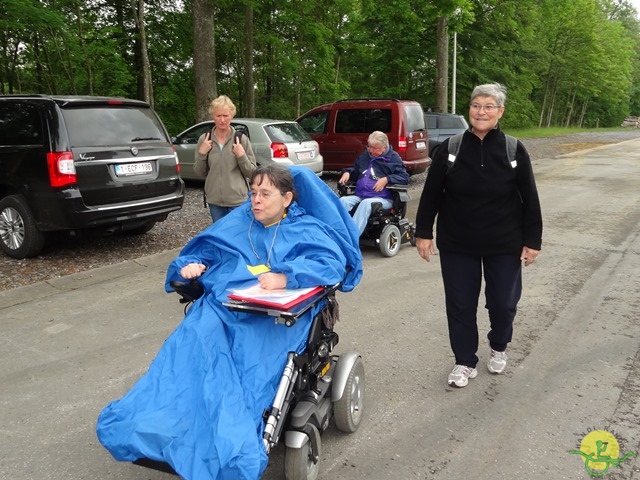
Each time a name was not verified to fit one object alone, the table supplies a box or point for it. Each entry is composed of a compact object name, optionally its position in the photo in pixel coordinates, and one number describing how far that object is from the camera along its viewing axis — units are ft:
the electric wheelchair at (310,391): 7.64
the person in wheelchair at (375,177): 21.53
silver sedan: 35.55
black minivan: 19.04
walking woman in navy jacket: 10.59
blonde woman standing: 16.92
